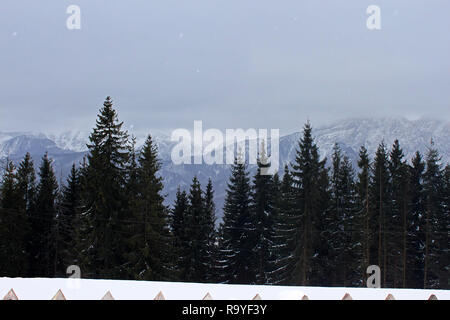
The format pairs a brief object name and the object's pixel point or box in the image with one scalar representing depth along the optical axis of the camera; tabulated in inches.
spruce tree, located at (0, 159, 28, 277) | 1745.8
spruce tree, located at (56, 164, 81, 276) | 1795.9
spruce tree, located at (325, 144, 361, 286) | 1800.0
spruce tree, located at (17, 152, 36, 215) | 1933.7
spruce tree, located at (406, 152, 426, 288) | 1852.9
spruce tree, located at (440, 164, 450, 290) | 1831.9
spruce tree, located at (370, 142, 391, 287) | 1763.0
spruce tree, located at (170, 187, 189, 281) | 1945.1
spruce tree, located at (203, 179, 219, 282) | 1983.3
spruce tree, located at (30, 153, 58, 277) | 1923.0
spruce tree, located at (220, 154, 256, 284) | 1945.1
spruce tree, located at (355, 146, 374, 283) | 1660.9
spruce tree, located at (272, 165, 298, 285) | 1775.3
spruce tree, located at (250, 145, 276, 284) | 1945.1
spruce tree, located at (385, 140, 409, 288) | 1802.7
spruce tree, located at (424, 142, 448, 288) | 1820.9
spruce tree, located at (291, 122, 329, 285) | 1723.7
